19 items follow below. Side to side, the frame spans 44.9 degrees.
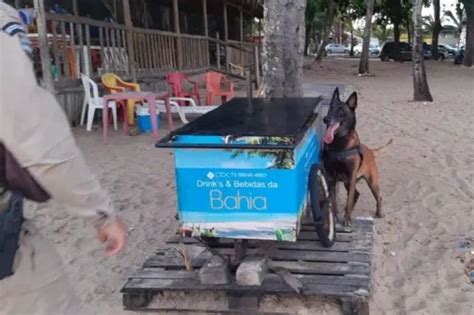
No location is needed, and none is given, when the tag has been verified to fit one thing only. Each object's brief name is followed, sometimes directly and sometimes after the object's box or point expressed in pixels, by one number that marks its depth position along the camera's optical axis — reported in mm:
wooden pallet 3262
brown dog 4074
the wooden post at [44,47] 7944
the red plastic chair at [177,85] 11266
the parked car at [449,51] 42850
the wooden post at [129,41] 12014
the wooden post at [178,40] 14969
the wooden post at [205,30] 17109
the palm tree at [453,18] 48144
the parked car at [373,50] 57406
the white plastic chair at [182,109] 9530
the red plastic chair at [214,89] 11133
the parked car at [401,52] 36906
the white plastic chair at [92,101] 9258
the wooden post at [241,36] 21797
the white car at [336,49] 61150
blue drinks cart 3146
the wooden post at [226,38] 19564
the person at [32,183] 1492
